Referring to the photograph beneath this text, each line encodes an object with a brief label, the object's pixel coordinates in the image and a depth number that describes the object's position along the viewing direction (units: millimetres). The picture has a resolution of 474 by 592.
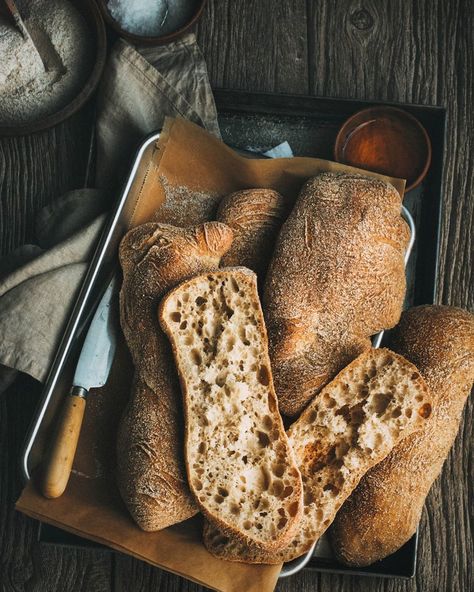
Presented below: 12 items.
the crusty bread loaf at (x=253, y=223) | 1544
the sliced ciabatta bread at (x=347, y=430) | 1474
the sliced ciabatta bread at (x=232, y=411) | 1425
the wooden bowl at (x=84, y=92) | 1621
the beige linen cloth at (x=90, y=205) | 1544
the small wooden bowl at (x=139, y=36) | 1675
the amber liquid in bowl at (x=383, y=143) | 1663
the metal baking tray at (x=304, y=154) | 1576
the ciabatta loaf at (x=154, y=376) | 1432
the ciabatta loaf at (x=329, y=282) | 1457
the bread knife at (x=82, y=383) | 1455
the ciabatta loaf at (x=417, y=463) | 1506
